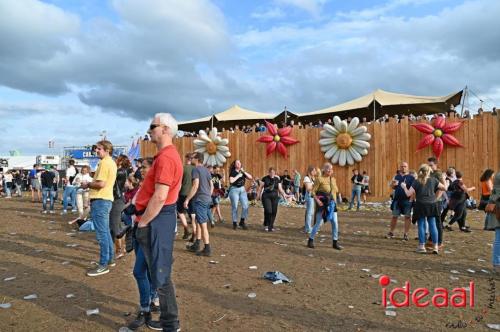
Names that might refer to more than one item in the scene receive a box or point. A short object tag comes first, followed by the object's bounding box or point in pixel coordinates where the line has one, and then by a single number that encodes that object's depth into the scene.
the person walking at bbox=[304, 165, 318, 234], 9.67
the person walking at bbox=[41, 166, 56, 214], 14.33
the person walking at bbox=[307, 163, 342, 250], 7.75
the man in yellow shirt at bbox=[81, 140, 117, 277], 5.67
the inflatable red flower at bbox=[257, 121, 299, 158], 18.58
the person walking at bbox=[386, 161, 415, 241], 8.66
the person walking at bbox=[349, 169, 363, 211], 14.73
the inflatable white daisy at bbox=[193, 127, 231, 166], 20.16
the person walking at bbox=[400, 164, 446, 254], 7.32
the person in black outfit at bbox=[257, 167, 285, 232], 10.06
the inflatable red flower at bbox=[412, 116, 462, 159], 15.53
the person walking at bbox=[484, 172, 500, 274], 5.82
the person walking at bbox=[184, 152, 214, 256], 7.11
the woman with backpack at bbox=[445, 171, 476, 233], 9.81
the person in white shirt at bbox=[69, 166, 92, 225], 11.18
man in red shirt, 3.17
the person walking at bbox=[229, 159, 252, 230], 10.05
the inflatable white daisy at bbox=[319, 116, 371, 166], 16.95
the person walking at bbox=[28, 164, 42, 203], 19.58
